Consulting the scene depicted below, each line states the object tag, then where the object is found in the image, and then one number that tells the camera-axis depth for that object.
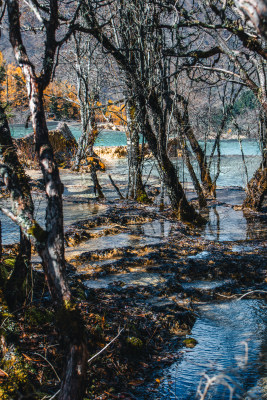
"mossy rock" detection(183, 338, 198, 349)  3.54
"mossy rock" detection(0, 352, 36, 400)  2.43
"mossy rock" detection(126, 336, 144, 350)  3.35
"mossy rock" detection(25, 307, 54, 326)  3.18
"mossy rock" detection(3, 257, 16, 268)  3.91
